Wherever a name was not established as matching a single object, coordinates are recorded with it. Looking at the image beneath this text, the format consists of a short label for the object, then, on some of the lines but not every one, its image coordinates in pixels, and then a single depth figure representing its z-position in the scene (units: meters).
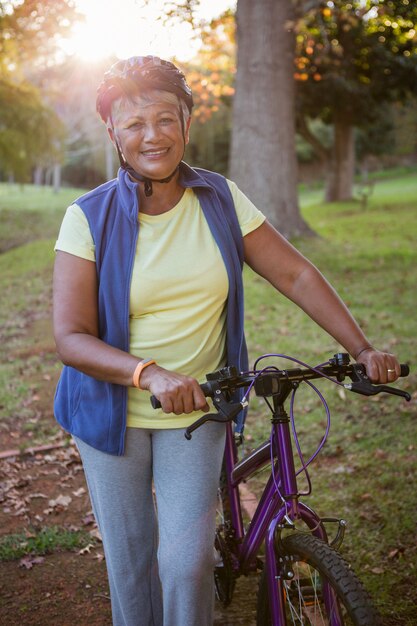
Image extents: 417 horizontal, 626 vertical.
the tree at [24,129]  18.56
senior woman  2.55
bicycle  2.26
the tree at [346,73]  18.95
